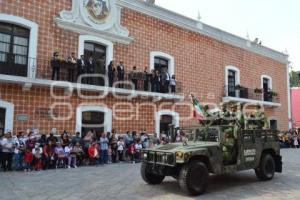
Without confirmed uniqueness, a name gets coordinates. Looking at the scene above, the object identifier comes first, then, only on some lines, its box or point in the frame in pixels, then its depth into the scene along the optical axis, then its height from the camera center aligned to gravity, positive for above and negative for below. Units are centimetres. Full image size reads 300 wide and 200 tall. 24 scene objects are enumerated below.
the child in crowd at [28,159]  1251 -118
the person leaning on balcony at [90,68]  1531 +285
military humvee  835 -78
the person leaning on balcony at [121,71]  1630 +288
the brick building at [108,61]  1375 +369
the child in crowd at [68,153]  1342 -100
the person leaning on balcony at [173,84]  1866 +260
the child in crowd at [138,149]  1594 -98
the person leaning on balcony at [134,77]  1681 +268
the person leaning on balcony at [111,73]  1591 +271
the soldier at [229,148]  940 -52
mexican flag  1110 +69
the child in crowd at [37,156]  1265 -107
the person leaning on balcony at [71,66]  1469 +281
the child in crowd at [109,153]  1502 -111
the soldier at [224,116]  1029 +45
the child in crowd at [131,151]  1574 -105
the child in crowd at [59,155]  1321 -107
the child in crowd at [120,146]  1545 -80
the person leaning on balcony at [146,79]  1727 +265
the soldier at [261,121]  1093 +32
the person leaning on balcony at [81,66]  1486 +284
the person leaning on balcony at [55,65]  1421 +275
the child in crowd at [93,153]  1422 -105
